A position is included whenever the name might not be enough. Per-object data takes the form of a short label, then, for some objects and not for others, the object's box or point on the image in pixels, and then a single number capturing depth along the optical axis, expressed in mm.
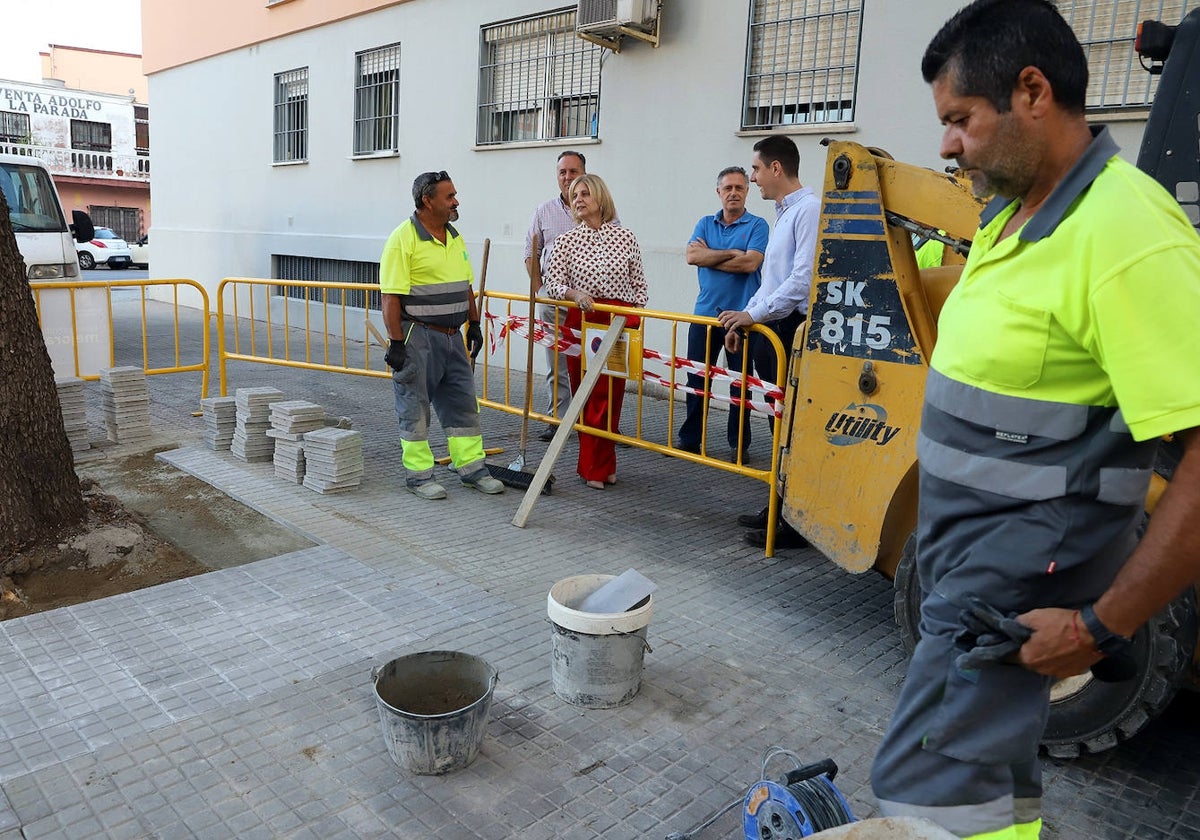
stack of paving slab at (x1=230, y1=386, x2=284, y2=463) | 6605
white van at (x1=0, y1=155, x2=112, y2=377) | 7602
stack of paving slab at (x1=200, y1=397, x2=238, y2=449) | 6891
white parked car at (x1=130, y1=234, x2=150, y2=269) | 34281
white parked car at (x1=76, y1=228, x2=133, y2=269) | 31467
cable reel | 2209
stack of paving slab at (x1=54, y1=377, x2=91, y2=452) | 6605
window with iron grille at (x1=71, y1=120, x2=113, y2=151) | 39062
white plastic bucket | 3322
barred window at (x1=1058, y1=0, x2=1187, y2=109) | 6387
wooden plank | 5484
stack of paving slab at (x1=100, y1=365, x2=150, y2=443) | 7066
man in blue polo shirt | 6422
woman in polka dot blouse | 6109
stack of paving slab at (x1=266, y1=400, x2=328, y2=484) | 6203
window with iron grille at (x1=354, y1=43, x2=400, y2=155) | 12859
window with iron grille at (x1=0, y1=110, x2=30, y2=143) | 37219
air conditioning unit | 8734
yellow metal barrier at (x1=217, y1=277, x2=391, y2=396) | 12281
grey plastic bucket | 2863
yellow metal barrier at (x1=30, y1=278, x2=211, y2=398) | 7434
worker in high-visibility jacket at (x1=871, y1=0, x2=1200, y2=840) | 1390
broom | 6211
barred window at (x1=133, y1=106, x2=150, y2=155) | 40969
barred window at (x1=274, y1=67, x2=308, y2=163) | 14836
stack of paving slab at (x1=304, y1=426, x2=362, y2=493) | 5914
